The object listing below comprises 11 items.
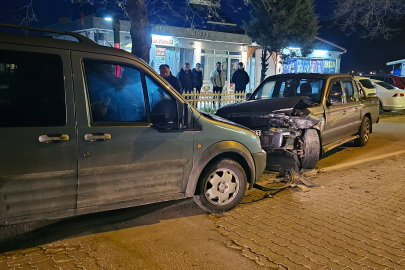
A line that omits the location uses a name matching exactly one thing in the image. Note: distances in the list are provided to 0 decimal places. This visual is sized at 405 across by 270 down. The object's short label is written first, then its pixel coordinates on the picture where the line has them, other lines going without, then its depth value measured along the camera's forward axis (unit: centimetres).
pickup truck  648
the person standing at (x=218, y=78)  1347
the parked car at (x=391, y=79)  1785
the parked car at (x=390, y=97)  1580
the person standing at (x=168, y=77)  887
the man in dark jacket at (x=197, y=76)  1320
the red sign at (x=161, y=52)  1720
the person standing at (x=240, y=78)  1342
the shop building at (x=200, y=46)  1520
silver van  331
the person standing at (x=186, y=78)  1219
